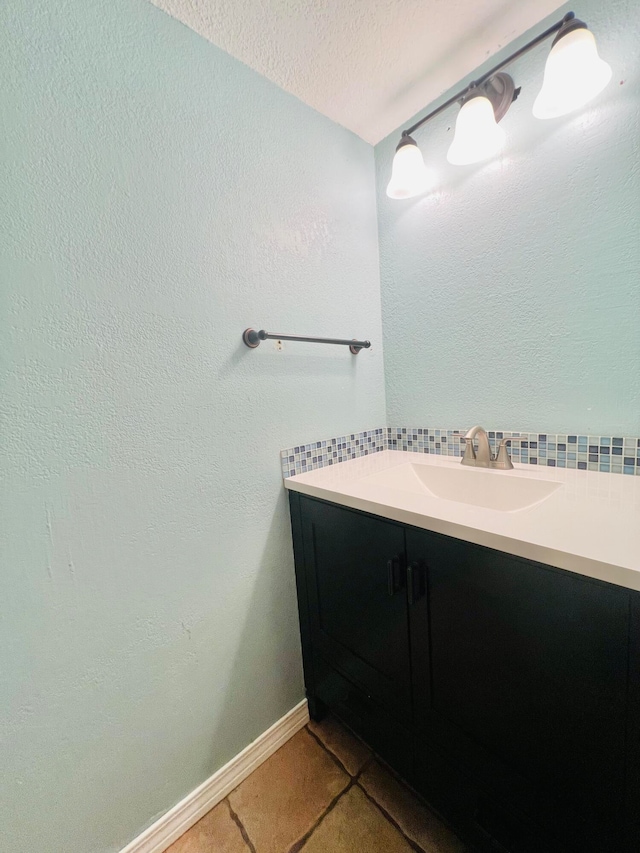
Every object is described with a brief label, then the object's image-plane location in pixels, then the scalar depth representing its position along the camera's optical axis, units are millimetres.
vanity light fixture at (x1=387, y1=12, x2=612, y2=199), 758
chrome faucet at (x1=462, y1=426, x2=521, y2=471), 1074
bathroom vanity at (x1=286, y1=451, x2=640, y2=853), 551
